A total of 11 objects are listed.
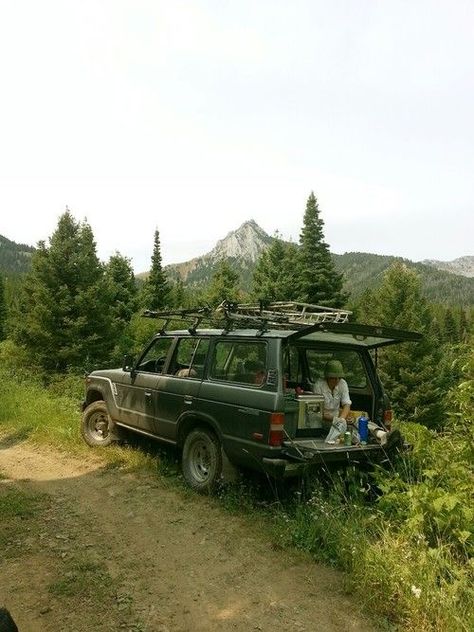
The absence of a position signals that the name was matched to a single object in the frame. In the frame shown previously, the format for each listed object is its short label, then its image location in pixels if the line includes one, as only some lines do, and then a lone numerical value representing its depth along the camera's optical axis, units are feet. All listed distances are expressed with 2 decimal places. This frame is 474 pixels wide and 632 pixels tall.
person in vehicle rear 20.11
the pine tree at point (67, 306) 60.70
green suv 17.40
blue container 19.38
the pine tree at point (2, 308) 149.21
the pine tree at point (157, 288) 120.64
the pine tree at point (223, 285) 99.50
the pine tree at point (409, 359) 77.66
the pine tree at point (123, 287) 101.45
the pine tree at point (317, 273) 91.45
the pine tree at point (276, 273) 96.22
